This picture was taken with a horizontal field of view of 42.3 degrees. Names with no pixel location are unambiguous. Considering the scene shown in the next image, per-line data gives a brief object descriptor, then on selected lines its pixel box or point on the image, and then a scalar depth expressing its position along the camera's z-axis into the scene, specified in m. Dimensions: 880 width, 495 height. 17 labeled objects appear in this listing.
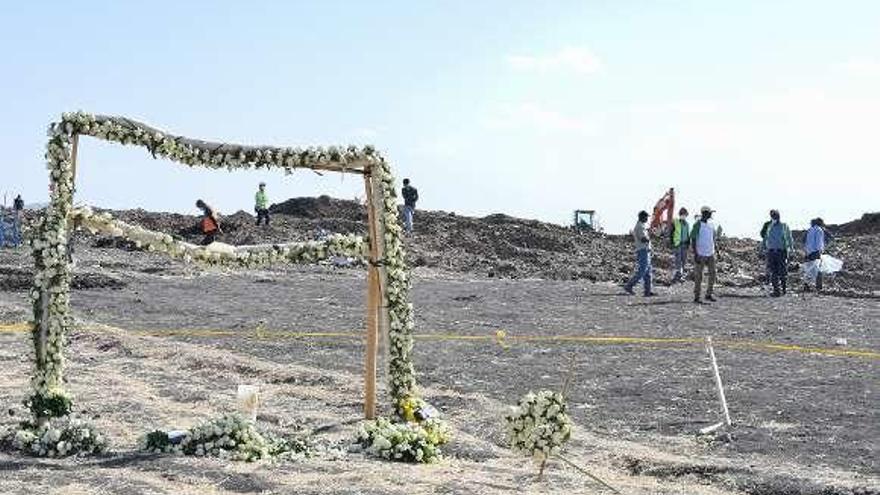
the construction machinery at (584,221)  51.33
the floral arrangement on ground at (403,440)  10.34
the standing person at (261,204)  41.38
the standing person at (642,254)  24.00
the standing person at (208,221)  31.19
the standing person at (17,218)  36.74
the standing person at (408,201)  37.62
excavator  43.19
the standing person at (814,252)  26.81
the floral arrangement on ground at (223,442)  10.02
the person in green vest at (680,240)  27.31
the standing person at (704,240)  23.26
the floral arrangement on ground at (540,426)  9.27
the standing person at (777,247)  24.80
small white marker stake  12.38
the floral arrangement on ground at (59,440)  10.11
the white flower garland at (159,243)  10.65
